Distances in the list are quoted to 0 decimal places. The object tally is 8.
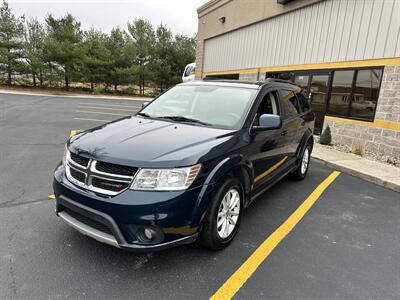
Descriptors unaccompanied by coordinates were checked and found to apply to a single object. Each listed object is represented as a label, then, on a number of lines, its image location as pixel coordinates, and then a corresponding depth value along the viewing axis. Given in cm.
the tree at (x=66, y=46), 2394
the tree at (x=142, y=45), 2952
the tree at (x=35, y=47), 2389
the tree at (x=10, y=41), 2303
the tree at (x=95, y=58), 2661
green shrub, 866
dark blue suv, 229
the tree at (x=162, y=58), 3005
